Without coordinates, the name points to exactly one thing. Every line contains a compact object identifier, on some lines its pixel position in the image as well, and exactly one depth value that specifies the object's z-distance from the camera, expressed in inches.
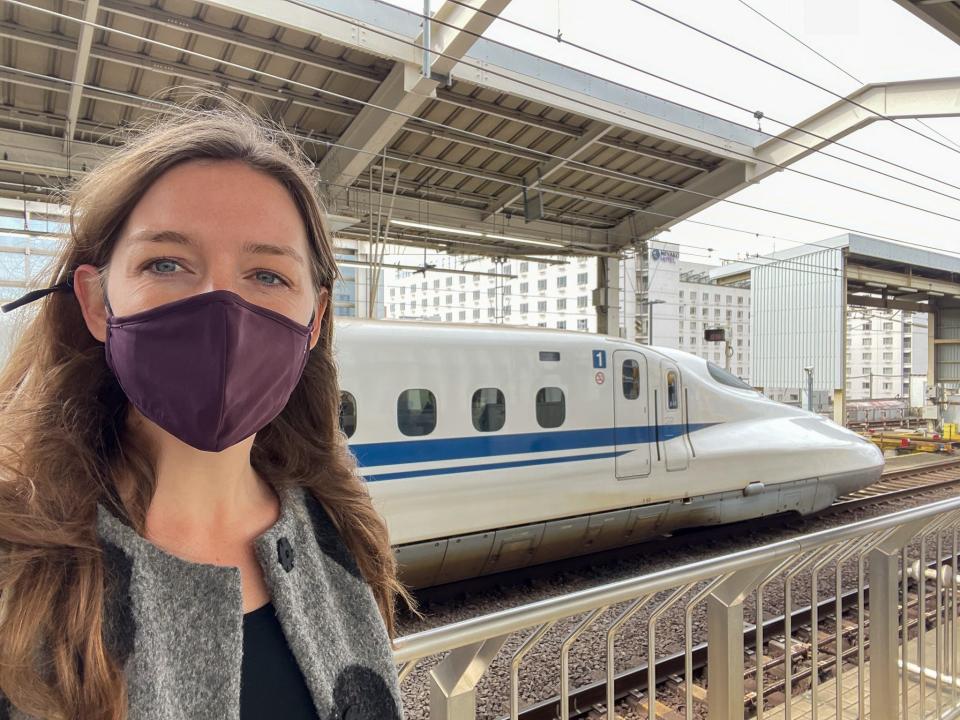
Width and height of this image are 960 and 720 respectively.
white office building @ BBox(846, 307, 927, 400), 2933.1
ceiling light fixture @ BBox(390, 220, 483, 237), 480.2
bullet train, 225.5
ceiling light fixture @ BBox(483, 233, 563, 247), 518.7
